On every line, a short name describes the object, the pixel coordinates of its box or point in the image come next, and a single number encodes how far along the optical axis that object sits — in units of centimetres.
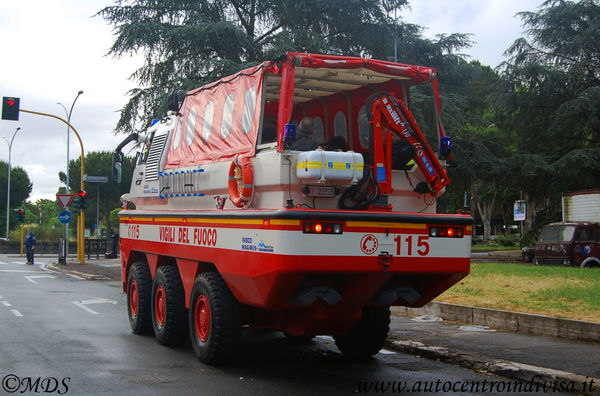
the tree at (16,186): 8425
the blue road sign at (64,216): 3098
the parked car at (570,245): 2205
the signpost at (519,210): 3568
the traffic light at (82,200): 2989
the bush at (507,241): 5431
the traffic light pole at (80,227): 3012
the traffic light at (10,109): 2539
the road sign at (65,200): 2961
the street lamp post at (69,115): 3211
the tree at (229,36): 2367
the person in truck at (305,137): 696
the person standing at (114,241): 3494
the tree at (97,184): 7751
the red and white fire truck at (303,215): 645
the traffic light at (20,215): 4641
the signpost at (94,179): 2701
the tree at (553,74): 3262
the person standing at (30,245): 3180
